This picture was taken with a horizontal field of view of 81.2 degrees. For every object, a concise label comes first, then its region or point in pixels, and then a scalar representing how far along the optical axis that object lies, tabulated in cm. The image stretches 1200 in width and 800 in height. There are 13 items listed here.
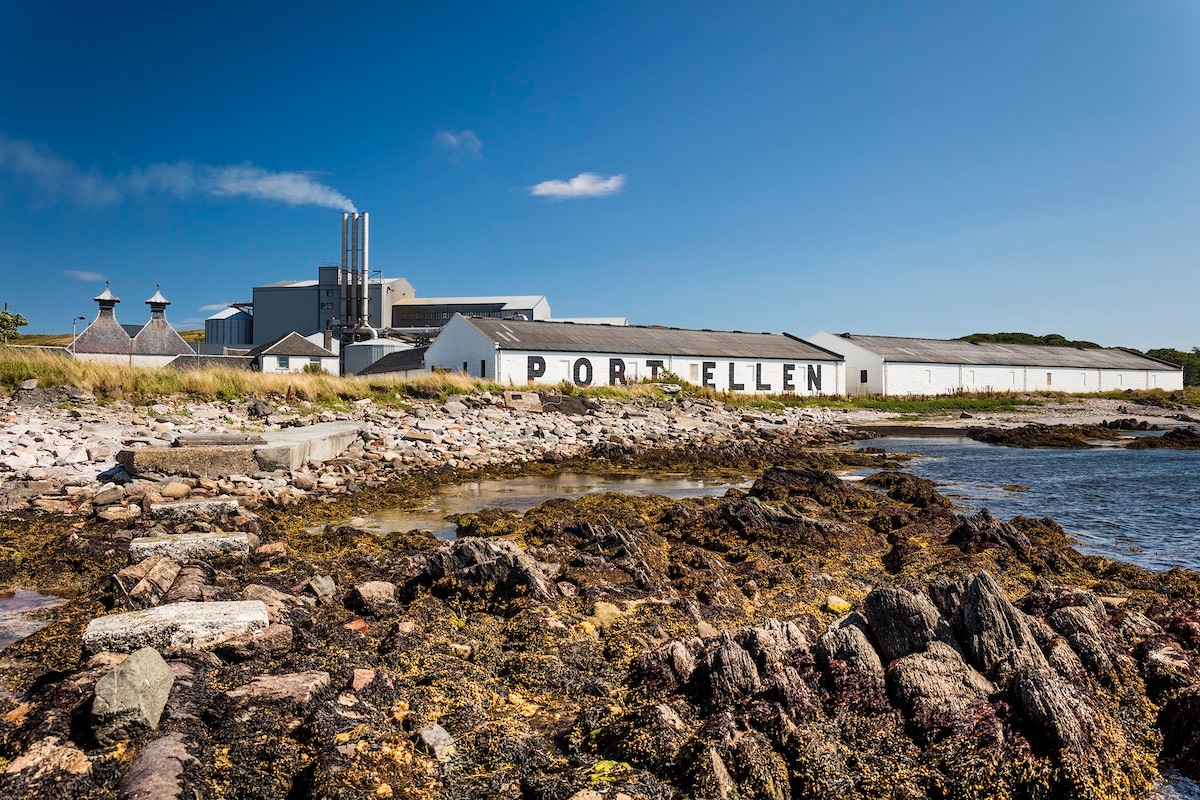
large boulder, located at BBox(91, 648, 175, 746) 381
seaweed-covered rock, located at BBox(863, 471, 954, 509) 1295
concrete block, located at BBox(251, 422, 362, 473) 1336
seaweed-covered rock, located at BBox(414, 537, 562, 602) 669
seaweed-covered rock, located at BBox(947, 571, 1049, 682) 464
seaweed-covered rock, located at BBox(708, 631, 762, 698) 454
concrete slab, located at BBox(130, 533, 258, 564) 783
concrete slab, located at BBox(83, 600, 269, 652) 508
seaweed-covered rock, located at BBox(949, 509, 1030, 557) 919
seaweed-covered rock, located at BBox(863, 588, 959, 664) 493
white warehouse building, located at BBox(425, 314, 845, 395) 3778
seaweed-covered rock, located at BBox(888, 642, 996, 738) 423
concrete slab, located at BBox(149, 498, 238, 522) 990
